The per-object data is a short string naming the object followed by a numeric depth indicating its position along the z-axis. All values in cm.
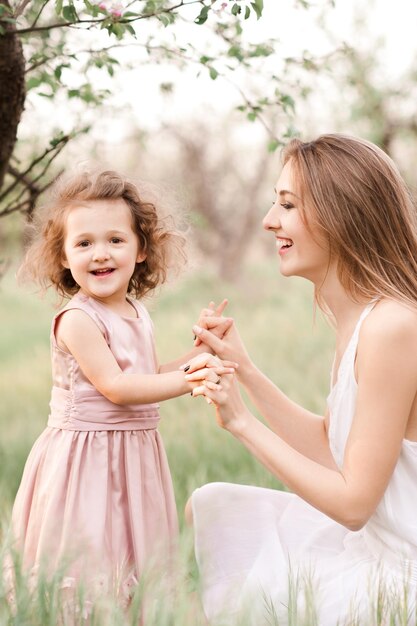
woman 229
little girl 250
